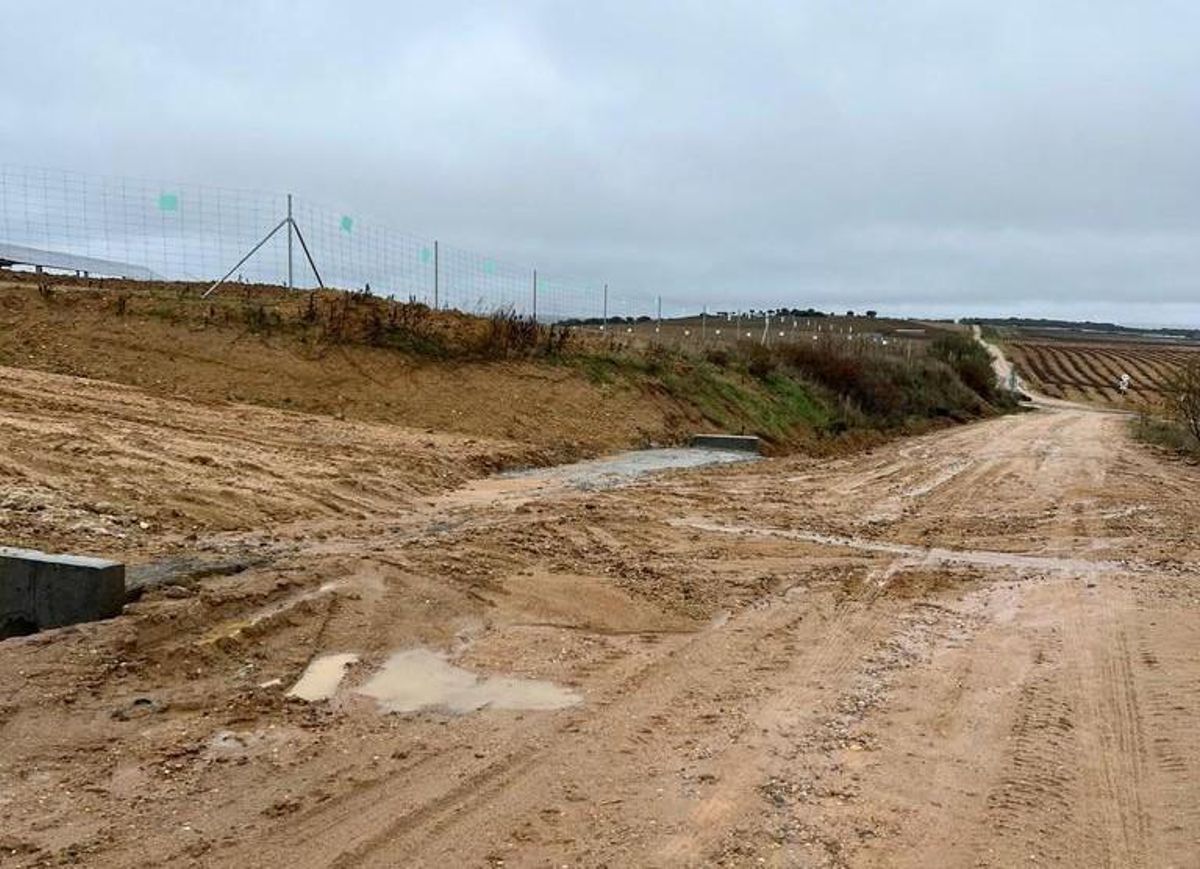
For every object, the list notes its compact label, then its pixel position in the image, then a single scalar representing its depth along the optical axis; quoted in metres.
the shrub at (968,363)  49.69
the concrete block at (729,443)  20.20
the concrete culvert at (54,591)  6.09
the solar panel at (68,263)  22.84
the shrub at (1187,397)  22.98
